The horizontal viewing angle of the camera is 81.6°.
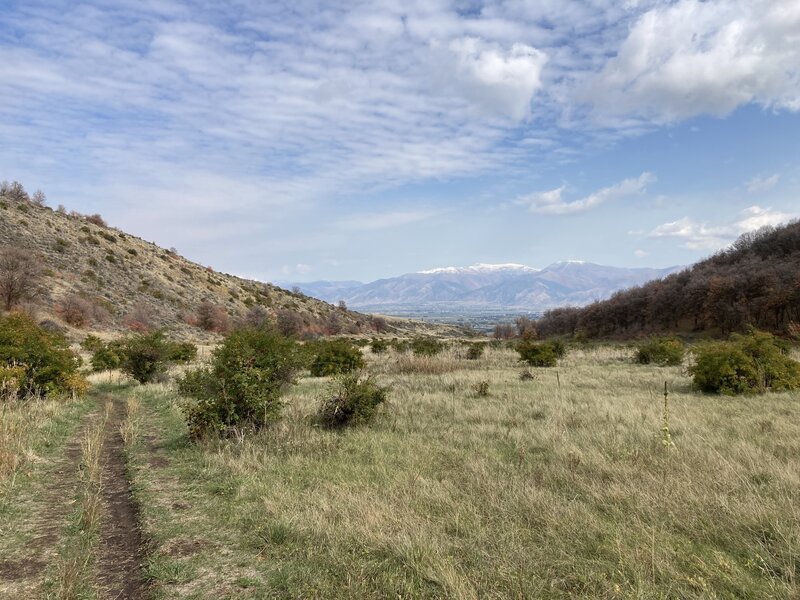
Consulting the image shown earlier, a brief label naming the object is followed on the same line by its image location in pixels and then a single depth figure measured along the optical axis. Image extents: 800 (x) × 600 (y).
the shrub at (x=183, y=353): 27.11
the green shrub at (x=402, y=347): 32.58
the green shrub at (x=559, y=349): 30.51
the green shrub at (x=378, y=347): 34.88
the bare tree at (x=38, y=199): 62.53
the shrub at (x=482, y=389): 15.27
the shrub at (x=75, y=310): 41.47
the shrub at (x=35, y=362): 13.70
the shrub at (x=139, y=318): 46.31
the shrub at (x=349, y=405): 11.25
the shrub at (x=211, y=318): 54.69
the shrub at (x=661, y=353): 24.08
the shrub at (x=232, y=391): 10.02
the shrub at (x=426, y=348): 28.95
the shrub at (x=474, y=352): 30.56
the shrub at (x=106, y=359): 24.48
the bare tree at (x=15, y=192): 61.23
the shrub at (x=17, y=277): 38.25
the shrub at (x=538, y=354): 25.38
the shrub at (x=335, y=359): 22.34
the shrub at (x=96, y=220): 67.25
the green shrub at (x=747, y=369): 14.62
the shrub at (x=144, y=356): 20.53
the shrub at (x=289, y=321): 55.11
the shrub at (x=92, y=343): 30.99
